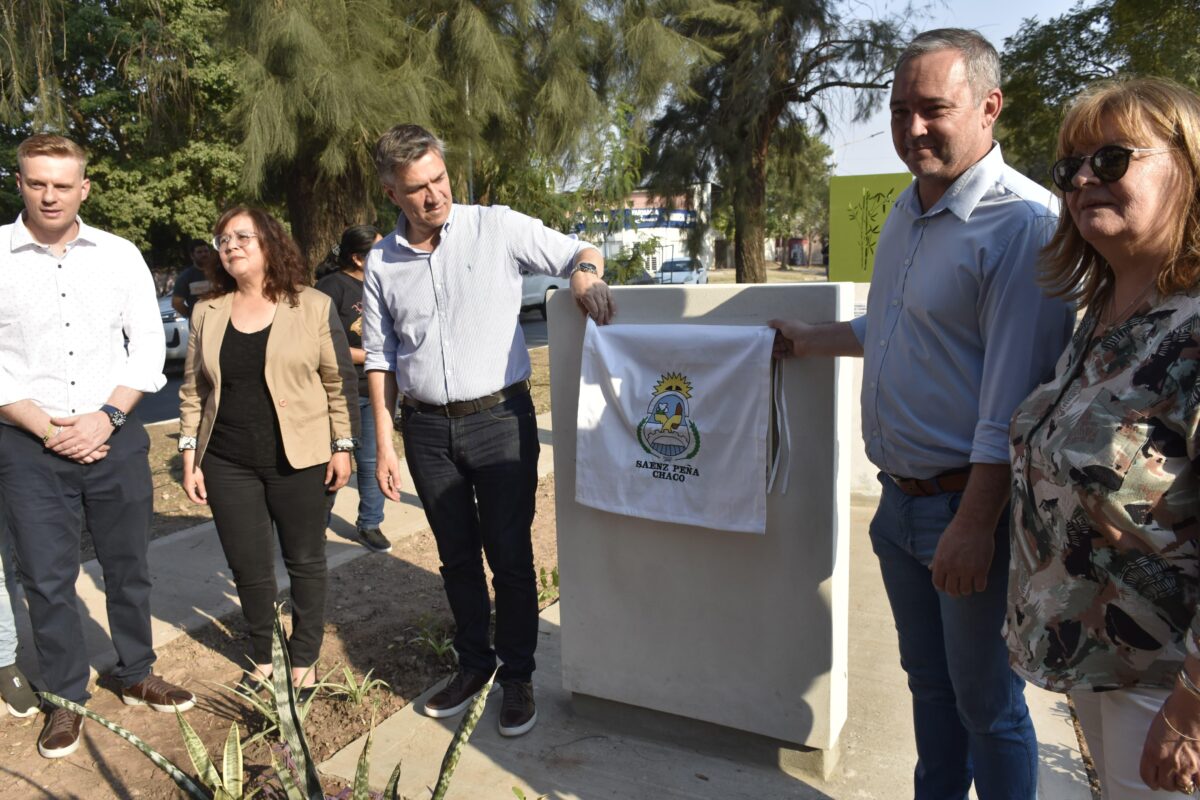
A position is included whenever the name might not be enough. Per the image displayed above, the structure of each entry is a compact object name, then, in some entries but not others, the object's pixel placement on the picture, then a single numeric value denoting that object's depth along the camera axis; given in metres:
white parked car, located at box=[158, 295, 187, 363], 14.95
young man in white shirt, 3.22
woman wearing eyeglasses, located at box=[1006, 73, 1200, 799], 1.48
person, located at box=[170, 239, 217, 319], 7.11
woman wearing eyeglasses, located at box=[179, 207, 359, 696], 3.40
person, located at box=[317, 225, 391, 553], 5.39
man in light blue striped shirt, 3.10
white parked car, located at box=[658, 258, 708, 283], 27.18
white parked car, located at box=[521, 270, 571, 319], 25.61
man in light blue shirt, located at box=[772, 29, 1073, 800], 1.94
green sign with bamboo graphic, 6.46
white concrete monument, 2.65
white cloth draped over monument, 2.68
